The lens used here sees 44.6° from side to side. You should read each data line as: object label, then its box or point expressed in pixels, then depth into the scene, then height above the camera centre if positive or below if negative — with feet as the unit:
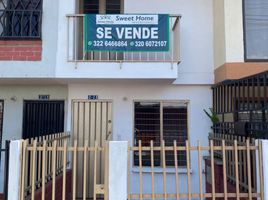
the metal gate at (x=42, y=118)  31.73 +0.64
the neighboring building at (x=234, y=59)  24.48 +5.66
